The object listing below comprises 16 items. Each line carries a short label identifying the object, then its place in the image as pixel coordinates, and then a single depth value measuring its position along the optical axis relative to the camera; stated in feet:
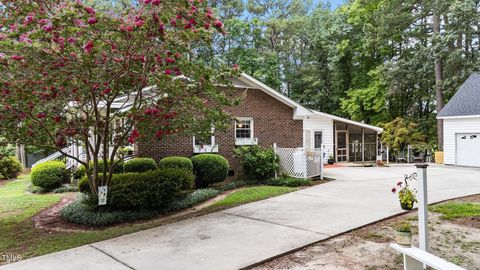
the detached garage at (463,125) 63.21
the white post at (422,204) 14.07
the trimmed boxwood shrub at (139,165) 37.42
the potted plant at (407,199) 24.63
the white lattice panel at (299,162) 42.34
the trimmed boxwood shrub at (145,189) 24.94
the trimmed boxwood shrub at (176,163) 37.88
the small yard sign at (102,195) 23.81
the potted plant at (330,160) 68.03
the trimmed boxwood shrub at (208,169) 39.22
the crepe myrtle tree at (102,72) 17.98
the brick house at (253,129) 41.73
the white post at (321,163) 44.49
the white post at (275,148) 44.49
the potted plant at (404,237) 13.42
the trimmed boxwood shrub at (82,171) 37.81
